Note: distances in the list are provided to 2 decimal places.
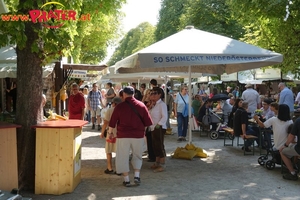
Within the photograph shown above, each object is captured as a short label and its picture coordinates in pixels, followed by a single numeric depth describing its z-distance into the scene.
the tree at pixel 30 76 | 6.20
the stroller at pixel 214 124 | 12.66
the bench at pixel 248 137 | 9.23
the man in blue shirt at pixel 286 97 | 11.70
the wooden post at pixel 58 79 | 14.51
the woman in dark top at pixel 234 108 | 10.29
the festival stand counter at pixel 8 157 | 5.59
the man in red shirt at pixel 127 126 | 6.50
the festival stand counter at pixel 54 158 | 6.03
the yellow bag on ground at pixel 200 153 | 9.16
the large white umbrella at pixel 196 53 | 7.28
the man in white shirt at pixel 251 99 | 11.87
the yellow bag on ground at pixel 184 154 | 8.93
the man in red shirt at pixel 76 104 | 10.45
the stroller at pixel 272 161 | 7.58
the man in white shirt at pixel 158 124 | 7.82
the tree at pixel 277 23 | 13.65
